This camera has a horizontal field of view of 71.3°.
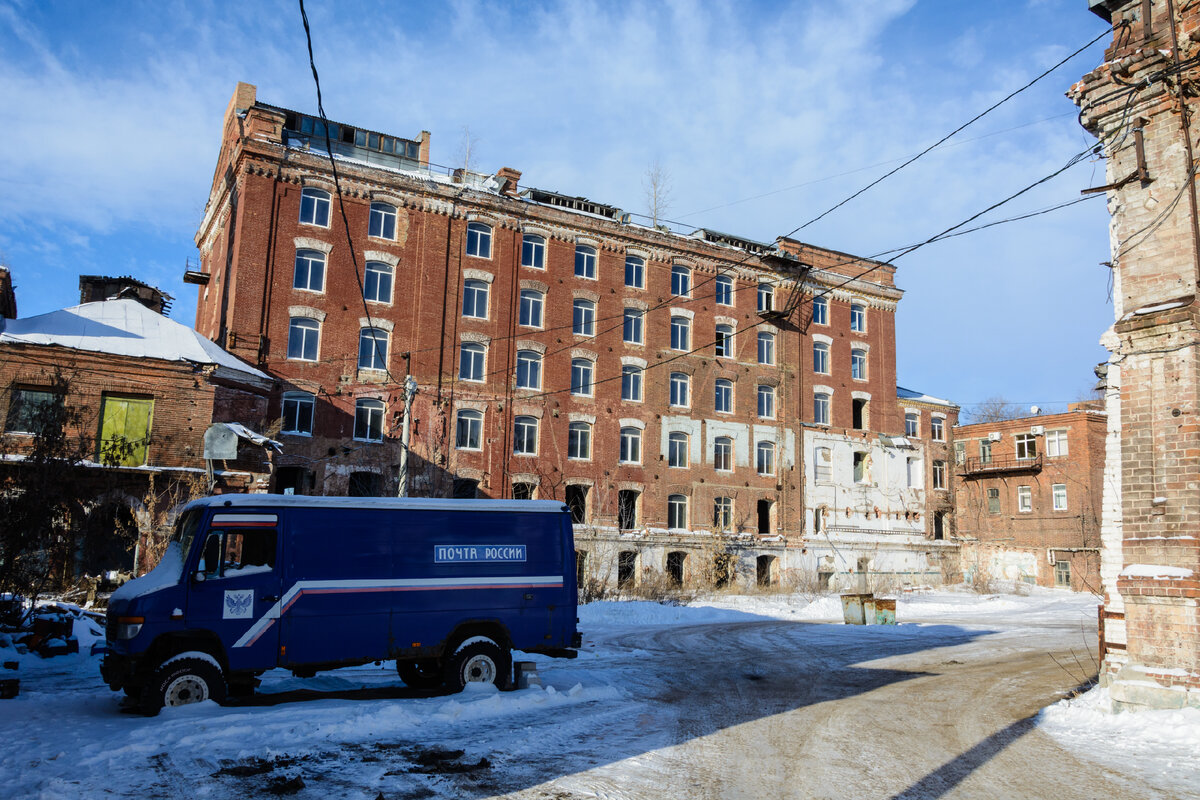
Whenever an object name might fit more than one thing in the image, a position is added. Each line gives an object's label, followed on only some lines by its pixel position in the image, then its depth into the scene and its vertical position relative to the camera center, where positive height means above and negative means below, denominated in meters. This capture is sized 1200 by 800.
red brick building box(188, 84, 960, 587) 30.91 +7.41
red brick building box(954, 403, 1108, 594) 46.84 +2.14
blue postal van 10.23 -1.13
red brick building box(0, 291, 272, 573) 23.72 +3.11
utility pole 21.08 +2.13
